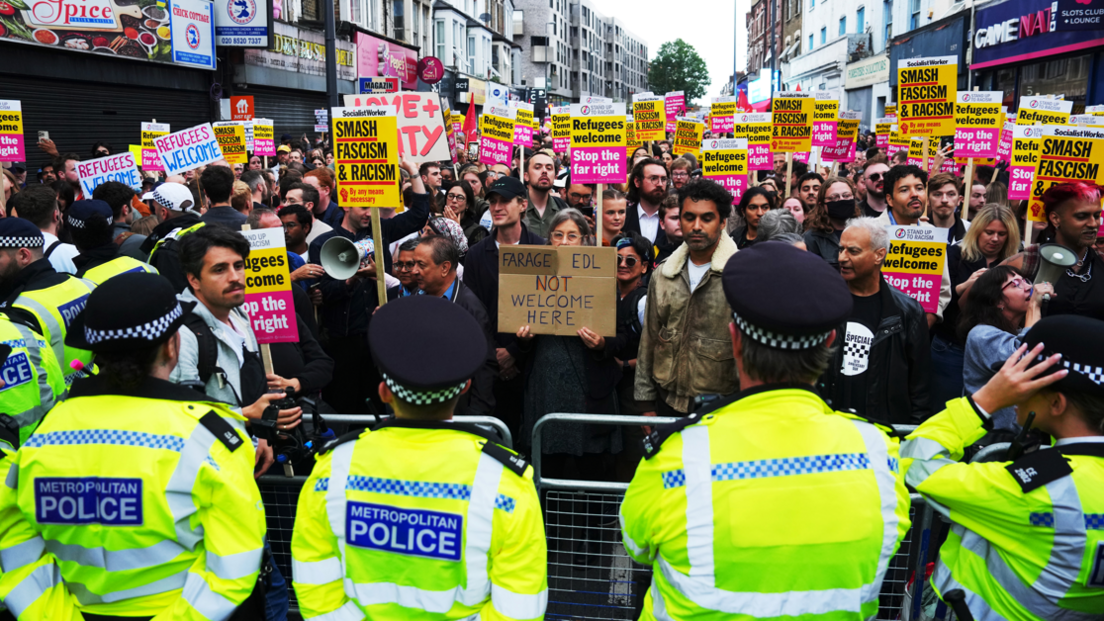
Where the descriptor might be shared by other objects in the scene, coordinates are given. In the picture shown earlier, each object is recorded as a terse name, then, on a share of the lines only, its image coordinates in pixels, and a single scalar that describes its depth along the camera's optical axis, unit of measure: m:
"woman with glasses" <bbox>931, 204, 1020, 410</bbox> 5.38
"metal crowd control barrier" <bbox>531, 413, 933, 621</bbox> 3.37
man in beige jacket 4.27
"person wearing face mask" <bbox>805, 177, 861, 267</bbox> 6.56
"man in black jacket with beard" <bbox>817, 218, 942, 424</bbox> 4.23
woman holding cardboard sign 4.69
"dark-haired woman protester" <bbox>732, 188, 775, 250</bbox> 6.88
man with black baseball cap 5.13
